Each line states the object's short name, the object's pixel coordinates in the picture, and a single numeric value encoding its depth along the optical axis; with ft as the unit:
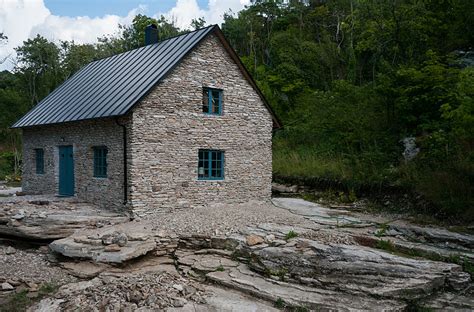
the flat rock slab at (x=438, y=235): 34.12
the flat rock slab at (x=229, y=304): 26.76
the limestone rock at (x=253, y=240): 34.47
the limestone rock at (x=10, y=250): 37.27
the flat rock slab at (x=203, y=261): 32.81
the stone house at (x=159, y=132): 43.19
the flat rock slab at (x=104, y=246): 33.50
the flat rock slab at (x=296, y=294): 26.30
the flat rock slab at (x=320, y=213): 41.78
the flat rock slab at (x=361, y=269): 27.58
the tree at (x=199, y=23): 137.90
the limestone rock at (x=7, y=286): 30.53
